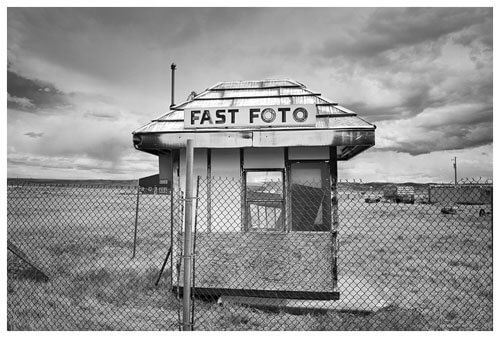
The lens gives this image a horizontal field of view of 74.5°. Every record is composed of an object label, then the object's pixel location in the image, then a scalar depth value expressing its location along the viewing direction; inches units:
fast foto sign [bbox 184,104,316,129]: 237.6
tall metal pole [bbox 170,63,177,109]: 370.0
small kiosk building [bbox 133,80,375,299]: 239.3
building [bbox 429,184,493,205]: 1323.9
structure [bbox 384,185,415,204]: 1939.7
